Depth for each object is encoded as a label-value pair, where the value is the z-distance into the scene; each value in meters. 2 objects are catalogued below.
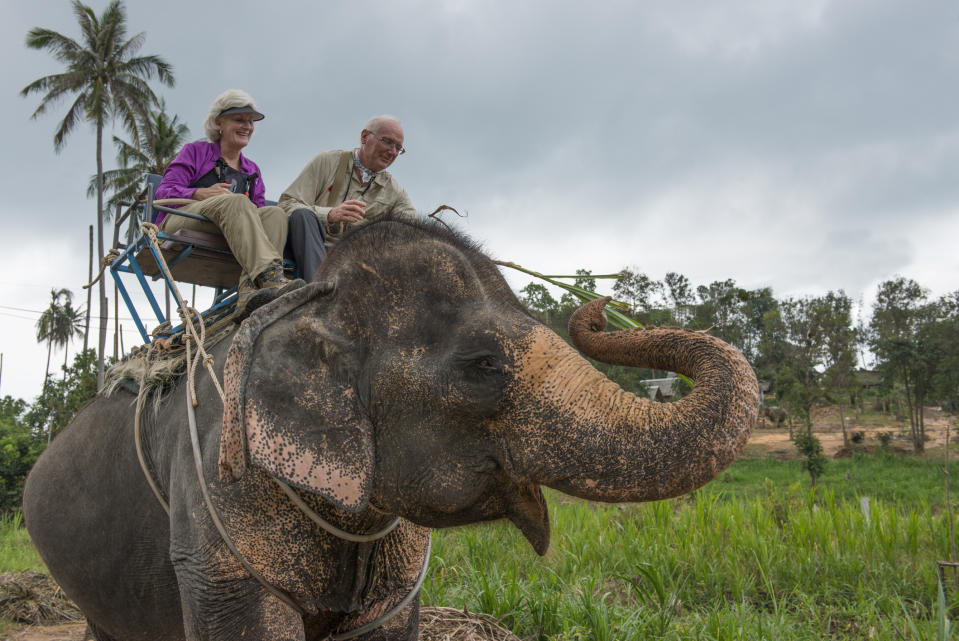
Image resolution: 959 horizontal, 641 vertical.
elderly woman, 2.38
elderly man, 3.01
